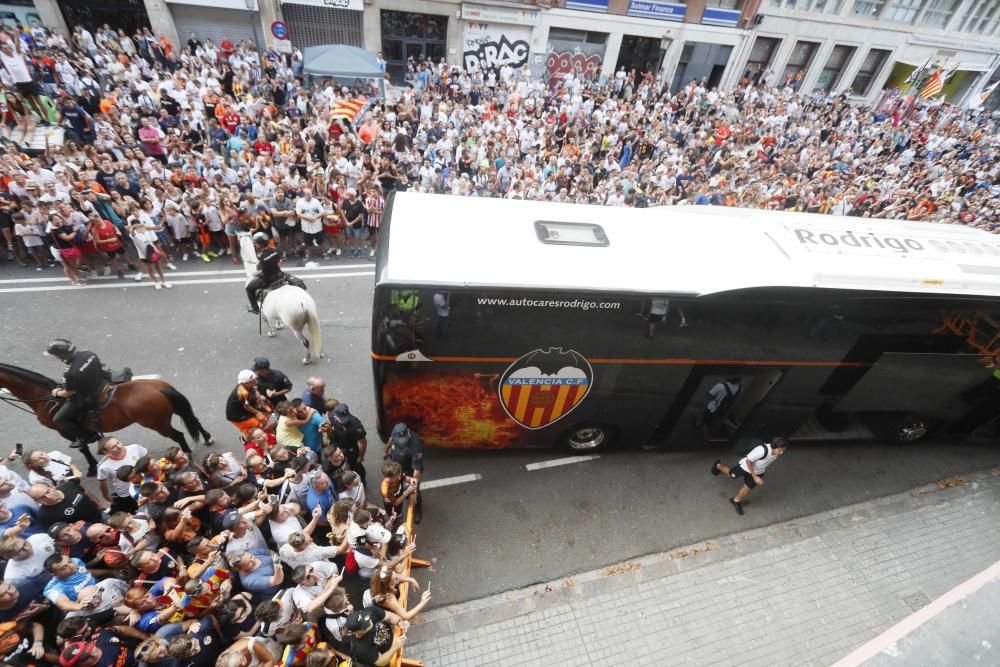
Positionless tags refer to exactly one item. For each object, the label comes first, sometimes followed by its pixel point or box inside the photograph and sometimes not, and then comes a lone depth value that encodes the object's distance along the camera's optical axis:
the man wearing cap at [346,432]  5.33
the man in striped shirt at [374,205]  11.41
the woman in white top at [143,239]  9.06
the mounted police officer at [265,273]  7.46
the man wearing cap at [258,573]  3.95
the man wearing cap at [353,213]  11.19
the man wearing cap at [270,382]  5.90
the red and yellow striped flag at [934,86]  20.62
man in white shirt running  5.89
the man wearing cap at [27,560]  3.68
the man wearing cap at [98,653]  3.19
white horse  7.34
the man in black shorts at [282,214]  10.43
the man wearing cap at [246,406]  5.68
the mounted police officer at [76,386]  5.33
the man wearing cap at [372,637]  3.55
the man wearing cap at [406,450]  5.23
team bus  5.11
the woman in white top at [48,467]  4.63
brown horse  5.44
